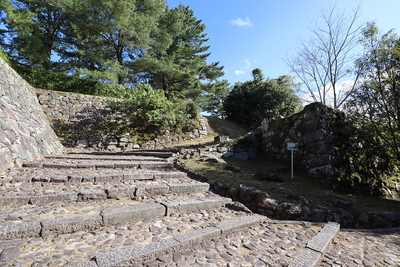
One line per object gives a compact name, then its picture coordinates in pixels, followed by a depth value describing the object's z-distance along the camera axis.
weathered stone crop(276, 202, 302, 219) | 3.23
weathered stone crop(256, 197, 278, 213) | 3.43
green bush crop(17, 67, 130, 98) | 9.83
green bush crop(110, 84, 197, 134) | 9.48
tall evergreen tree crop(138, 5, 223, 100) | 13.65
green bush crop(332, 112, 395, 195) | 4.67
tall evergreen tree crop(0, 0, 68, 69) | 11.07
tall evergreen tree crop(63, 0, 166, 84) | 11.53
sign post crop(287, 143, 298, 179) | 5.01
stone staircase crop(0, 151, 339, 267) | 1.74
